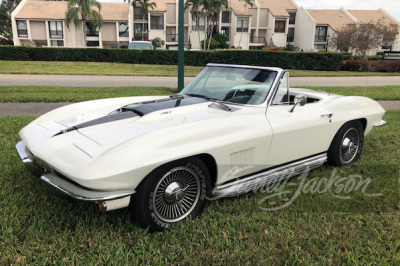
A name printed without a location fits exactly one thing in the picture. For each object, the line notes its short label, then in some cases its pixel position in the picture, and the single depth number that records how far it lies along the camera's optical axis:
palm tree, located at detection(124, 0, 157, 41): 45.72
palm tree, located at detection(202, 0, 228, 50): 40.38
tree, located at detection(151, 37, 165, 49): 46.00
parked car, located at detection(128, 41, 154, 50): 25.19
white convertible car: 2.51
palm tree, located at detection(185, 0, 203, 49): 41.16
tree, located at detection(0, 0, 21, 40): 54.72
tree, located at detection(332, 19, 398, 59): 29.92
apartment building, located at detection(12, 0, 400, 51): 46.28
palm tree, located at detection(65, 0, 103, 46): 39.91
